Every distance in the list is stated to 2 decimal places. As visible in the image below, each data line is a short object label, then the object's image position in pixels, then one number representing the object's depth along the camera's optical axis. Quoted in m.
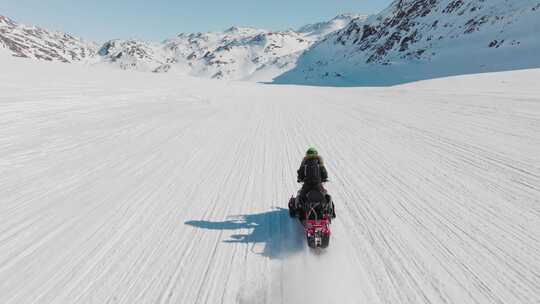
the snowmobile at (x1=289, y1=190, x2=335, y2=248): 4.52
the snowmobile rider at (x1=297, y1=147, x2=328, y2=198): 4.93
